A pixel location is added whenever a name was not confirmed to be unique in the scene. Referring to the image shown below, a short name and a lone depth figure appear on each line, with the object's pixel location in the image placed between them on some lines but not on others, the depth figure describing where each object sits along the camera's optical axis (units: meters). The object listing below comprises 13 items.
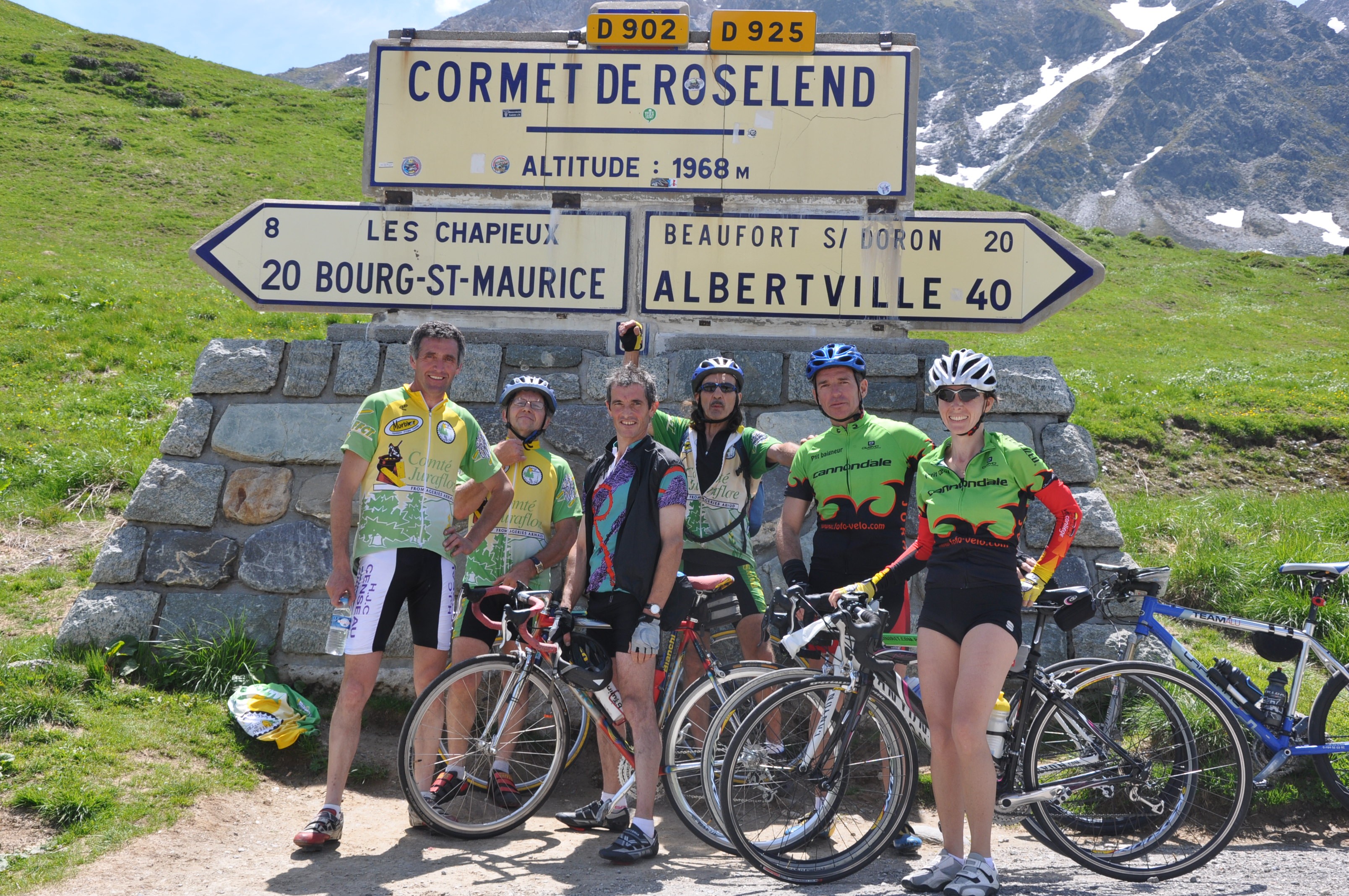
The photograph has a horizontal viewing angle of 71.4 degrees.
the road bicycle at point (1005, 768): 3.50
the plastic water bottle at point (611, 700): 3.94
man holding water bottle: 3.86
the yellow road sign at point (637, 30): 5.76
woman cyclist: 3.30
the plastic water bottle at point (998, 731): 3.56
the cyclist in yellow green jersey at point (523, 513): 4.35
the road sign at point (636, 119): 5.68
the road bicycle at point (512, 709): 3.87
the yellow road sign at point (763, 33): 5.69
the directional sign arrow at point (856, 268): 5.49
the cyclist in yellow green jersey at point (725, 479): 4.30
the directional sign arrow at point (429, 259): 5.65
